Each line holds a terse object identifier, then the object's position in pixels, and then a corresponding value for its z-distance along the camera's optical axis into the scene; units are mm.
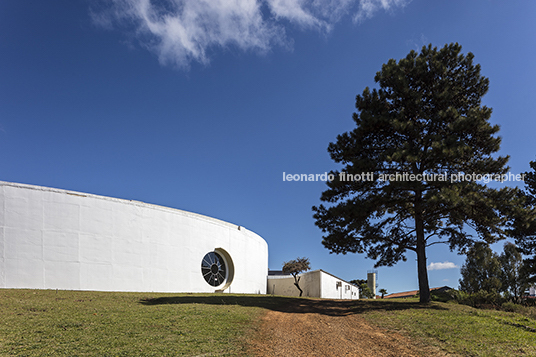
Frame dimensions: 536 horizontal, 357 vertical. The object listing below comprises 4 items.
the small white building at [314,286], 29938
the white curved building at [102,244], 17938
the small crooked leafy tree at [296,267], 32688
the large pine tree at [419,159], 14531
